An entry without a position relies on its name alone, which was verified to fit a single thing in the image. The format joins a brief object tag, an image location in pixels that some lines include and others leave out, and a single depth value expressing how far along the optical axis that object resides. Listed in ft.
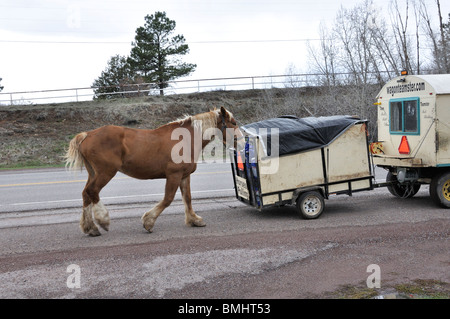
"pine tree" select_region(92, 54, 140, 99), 128.06
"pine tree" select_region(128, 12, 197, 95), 123.44
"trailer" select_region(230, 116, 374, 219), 25.86
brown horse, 23.75
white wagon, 27.09
